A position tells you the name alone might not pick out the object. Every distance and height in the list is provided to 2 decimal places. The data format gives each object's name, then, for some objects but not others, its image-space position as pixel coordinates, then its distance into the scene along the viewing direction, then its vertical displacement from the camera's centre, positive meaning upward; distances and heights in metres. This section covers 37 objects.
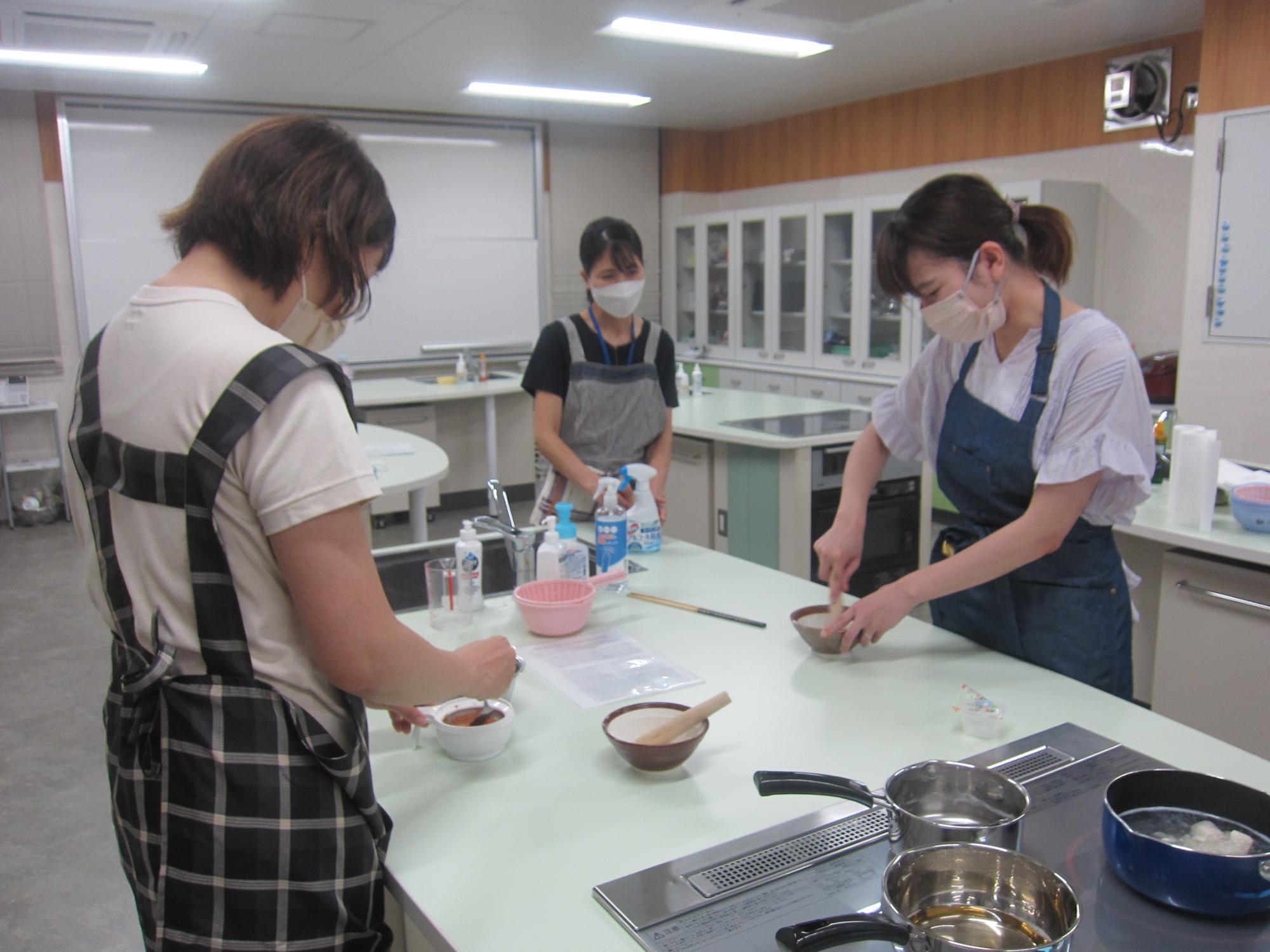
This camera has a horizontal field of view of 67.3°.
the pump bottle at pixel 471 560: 1.80 -0.46
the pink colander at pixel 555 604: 1.74 -0.54
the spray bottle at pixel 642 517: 2.29 -0.49
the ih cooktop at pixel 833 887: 0.92 -0.61
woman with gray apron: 2.54 -0.20
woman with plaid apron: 0.93 -0.25
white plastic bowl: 1.28 -0.57
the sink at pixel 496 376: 6.27 -0.42
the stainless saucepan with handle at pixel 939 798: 0.99 -0.55
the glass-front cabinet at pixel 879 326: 5.60 -0.12
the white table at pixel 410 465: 3.41 -0.58
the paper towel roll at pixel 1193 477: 2.48 -0.46
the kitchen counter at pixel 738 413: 3.72 -0.48
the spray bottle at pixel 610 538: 2.09 -0.49
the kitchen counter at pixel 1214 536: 2.32 -0.59
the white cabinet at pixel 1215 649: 2.37 -0.88
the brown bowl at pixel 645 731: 1.23 -0.57
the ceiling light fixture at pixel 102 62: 4.55 +1.25
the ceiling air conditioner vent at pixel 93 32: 3.88 +1.21
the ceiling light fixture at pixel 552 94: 5.70 +1.31
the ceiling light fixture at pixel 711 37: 4.23 +1.24
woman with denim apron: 1.51 -0.22
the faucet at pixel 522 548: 1.97 -0.49
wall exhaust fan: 4.53 +1.01
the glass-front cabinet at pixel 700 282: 7.03 +0.20
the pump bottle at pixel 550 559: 1.91 -0.49
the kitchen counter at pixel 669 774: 1.02 -0.61
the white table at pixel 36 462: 5.66 -0.88
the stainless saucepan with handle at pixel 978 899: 0.89 -0.57
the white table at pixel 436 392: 5.45 -0.46
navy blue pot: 0.91 -0.55
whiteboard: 5.79 +0.68
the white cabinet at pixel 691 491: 4.11 -0.80
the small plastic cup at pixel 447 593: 1.84 -0.54
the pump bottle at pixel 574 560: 1.93 -0.50
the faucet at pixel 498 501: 2.08 -0.42
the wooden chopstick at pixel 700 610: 1.81 -0.58
